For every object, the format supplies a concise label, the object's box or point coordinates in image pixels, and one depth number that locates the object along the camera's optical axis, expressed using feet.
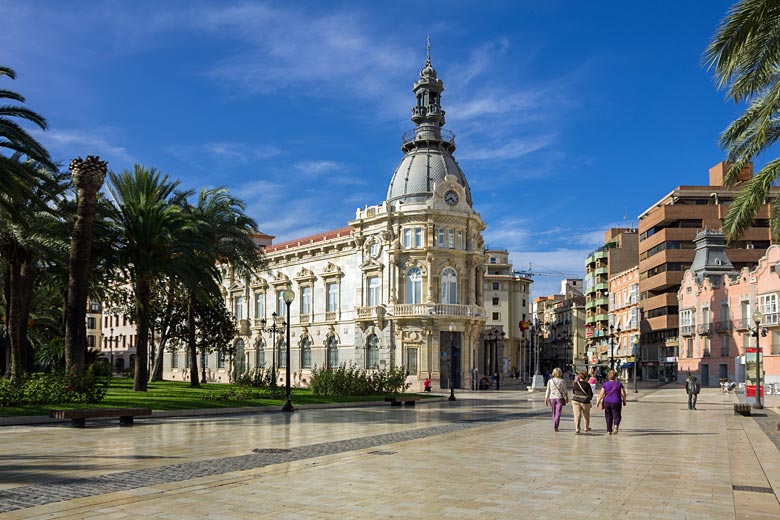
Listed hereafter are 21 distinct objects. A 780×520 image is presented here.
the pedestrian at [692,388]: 109.91
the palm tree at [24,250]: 101.40
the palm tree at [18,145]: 80.43
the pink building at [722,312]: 194.08
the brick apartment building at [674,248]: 262.47
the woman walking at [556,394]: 69.51
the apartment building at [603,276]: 344.08
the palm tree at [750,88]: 48.70
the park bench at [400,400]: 115.55
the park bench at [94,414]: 69.21
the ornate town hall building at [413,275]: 187.73
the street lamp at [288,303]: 97.04
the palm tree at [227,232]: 147.84
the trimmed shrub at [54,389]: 79.90
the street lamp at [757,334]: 109.46
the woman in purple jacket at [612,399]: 66.33
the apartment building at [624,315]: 299.99
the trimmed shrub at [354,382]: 127.13
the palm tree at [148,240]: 114.83
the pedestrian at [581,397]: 65.97
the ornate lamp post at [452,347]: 190.10
